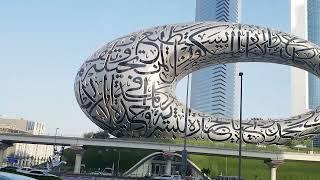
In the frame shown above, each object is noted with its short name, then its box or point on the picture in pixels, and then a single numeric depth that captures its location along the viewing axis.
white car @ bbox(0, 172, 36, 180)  6.98
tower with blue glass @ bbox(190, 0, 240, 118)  167.50
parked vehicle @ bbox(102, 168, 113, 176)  58.37
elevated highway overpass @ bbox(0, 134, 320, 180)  53.16
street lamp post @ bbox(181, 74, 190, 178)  22.06
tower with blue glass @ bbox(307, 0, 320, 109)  179.88
